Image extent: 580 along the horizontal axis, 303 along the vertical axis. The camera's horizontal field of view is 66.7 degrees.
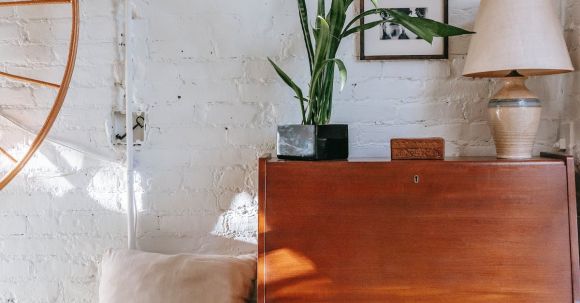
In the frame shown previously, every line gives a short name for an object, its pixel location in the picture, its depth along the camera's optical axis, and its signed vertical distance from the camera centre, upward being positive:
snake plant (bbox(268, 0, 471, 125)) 1.19 +0.35
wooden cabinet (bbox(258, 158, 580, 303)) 1.15 -0.19
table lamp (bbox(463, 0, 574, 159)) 1.22 +0.29
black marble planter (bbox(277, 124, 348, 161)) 1.23 +0.06
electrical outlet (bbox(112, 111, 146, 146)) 1.62 +0.13
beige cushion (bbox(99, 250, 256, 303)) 1.32 -0.36
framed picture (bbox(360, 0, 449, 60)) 1.53 +0.43
